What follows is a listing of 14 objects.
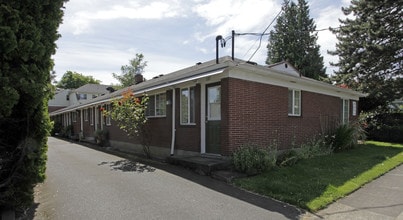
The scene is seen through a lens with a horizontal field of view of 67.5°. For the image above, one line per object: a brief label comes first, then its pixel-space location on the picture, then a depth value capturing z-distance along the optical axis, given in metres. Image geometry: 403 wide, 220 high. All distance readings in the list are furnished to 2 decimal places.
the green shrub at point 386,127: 18.25
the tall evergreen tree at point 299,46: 38.59
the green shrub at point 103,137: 18.83
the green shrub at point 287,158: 9.32
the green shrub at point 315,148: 11.14
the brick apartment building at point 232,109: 9.47
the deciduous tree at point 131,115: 12.27
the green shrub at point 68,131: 28.98
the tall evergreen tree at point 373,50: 19.42
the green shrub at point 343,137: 12.79
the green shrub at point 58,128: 33.66
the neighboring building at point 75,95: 53.81
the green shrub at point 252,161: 8.24
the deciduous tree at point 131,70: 56.56
